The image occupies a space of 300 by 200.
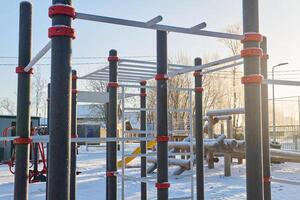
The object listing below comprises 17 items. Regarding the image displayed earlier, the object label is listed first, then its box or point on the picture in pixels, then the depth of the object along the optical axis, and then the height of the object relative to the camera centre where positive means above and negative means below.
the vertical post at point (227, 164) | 11.43 -1.24
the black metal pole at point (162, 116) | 3.82 +0.08
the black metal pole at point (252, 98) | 2.47 +0.17
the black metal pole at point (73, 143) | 5.97 -0.30
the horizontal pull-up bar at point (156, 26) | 2.71 +0.76
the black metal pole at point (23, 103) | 3.76 +0.21
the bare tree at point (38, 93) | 29.17 +2.36
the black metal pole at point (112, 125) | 5.79 -0.02
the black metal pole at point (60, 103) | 2.07 +0.11
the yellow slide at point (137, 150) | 12.05 -0.85
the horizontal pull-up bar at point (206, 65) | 3.38 +0.60
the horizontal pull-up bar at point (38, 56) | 2.83 +0.57
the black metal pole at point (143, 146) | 6.31 -0.40
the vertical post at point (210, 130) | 13.57 -0.23
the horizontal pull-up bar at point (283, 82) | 3.50 +0.40
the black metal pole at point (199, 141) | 5.59 -0.27
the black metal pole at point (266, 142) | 3.84 -0.19
